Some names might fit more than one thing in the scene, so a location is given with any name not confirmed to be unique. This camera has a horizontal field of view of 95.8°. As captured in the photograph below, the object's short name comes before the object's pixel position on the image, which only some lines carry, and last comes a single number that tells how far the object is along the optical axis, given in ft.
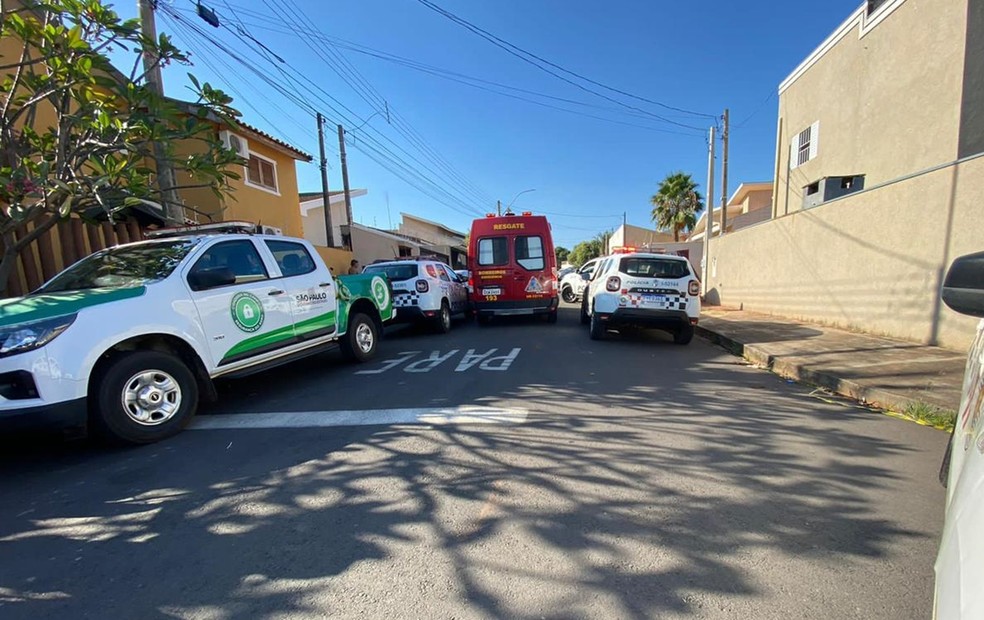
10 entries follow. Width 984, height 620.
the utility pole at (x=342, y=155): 62.18
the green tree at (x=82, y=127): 13.87
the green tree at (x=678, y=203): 104.37
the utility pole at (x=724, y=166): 53.42
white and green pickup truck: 10.77
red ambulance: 33.81
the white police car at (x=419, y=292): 30.58
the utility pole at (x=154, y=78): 21.98
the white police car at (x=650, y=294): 25.21
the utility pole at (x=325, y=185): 55.52
